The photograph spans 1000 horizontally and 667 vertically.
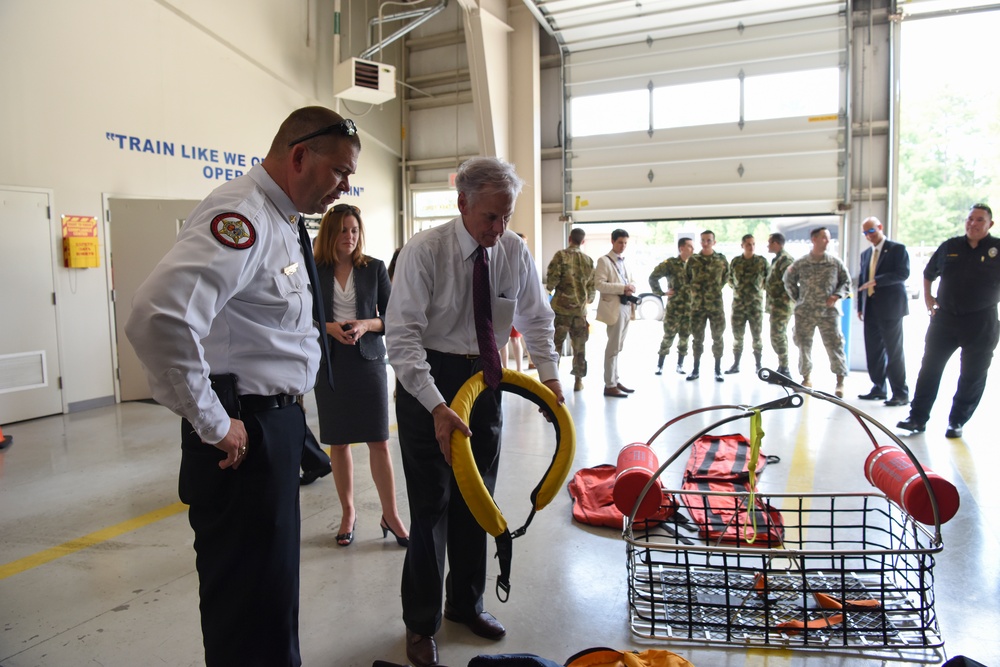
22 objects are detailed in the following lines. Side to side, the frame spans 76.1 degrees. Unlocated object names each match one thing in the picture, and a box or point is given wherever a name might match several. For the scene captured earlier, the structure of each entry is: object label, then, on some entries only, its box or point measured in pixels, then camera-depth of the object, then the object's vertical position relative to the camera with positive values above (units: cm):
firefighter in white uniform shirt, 138 -20
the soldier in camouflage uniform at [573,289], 700 +5
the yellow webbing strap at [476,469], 188 -52
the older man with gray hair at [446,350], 201 -18
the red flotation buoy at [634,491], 215 -67
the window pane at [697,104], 882 +263
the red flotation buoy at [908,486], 196 -64
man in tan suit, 703 -9
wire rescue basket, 192 -111
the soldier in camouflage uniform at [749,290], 784 -1
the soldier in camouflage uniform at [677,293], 812 -2
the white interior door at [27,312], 579 -8
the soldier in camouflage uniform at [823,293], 673 -6
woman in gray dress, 303 -33
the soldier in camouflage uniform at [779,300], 752 -14
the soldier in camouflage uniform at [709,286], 793 +5
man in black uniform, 470 -25
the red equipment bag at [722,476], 307 -116
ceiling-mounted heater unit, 915 +314
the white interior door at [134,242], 675 +64
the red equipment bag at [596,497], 334 -116
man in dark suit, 621 -22
